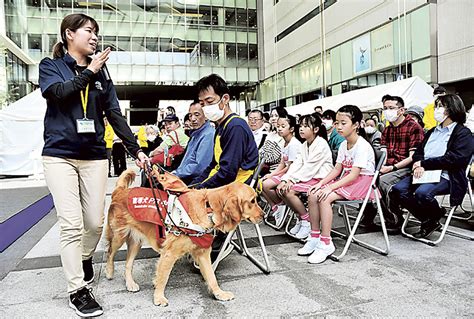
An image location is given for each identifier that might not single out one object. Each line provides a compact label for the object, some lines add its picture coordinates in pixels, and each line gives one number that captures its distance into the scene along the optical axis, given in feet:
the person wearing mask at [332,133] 20.44
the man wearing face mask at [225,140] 11.23
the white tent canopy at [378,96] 37.55
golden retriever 9.62
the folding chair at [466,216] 18.35
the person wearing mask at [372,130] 25.53
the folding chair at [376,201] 13.32
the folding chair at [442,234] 14.32
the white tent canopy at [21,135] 44.91
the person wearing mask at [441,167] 14.14
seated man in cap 21.81
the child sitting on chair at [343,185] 13.29
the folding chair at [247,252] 11.49
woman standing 9.29
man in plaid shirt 16.42
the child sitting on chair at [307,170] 15.16
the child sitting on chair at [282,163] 17.22
